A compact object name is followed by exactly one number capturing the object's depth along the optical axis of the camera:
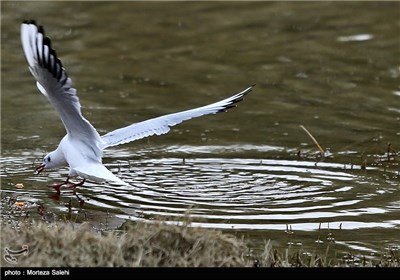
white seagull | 13.93
